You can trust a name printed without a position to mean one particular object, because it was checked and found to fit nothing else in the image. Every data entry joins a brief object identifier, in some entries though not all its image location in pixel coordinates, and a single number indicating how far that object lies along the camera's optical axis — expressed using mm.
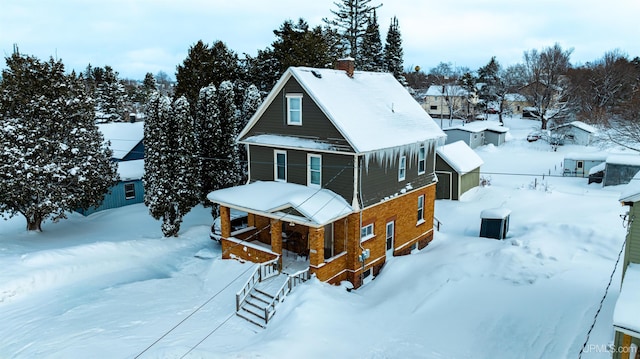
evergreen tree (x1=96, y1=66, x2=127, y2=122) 60375
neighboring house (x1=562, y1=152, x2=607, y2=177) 35531
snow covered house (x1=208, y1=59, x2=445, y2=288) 17094
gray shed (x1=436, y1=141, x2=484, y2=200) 30953
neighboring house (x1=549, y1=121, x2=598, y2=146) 48188
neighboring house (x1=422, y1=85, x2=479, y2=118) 69750
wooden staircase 14711
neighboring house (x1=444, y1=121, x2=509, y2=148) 47938
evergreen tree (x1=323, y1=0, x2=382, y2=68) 43969
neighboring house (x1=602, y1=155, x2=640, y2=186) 30250
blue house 30500
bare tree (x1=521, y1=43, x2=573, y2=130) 56125
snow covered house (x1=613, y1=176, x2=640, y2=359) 9188
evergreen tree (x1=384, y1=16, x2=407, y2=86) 52250
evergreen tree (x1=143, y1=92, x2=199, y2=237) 22438
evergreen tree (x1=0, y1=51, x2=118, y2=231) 21922
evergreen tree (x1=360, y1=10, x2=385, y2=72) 49031
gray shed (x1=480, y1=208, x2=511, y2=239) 22141
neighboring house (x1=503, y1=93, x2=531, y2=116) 71875
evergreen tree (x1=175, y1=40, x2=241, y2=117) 30469
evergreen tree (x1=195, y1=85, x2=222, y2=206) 25109
